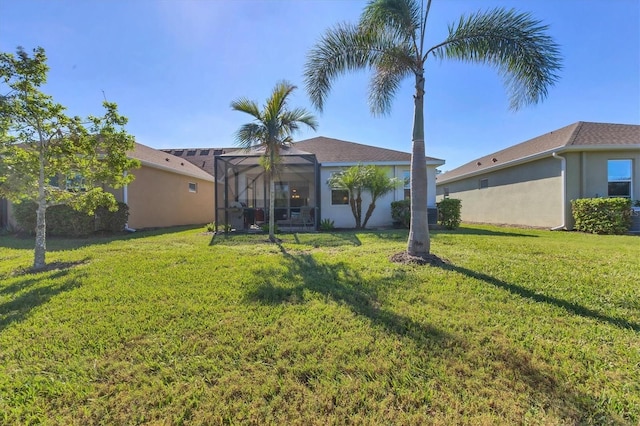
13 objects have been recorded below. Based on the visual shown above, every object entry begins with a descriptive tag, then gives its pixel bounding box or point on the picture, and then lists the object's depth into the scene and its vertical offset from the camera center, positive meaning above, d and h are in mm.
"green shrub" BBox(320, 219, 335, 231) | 11750 -539
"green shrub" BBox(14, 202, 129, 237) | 9320 -219
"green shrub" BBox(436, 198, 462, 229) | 11516 +28
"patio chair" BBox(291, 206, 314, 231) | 12930 -207
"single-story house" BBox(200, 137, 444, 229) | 11711 +1835
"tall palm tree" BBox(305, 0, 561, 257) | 5355 +3563
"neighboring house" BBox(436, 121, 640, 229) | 11398 +1898
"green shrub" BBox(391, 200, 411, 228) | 11689 +73
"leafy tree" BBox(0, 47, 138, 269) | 5027 +1465
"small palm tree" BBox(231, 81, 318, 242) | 7898 +2738
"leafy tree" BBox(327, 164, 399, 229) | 10891 +1321
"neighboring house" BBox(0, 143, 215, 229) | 11703 +991
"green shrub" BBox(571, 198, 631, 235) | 9961 -52
